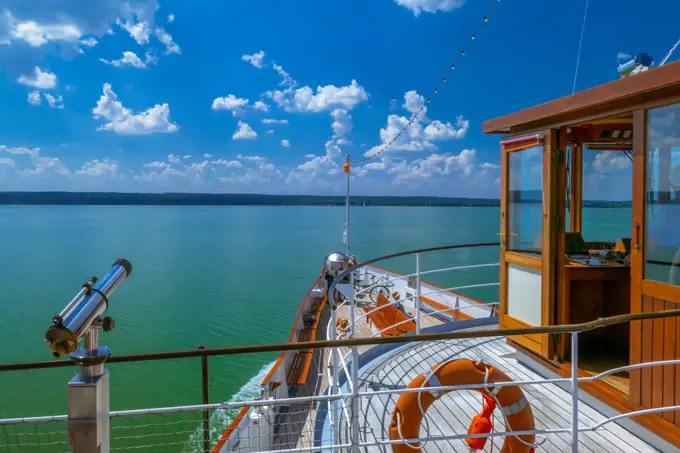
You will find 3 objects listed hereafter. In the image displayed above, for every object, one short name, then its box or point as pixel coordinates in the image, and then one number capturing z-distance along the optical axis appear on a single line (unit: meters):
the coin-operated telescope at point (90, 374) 1.78
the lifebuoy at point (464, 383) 2.65
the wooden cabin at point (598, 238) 3.04
